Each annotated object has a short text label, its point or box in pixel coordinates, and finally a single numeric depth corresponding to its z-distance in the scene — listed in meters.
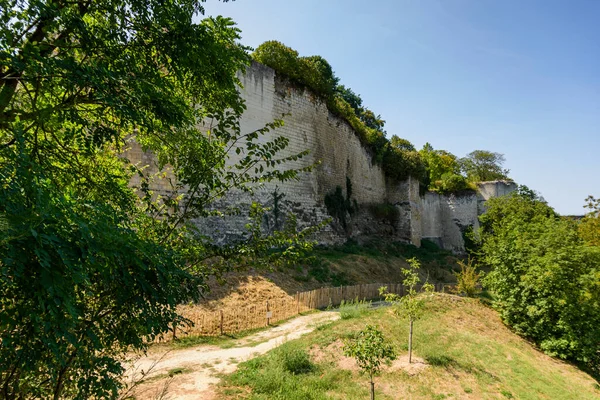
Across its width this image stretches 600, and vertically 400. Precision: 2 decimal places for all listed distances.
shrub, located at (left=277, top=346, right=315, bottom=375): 8.18
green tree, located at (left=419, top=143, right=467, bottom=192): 34.22
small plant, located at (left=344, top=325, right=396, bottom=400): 7.01
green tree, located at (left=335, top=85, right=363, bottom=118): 41.18
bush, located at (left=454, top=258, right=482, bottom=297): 15.05
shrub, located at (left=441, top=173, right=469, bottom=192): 34.09
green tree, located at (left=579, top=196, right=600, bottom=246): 16.05
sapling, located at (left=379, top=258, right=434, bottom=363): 9.43
